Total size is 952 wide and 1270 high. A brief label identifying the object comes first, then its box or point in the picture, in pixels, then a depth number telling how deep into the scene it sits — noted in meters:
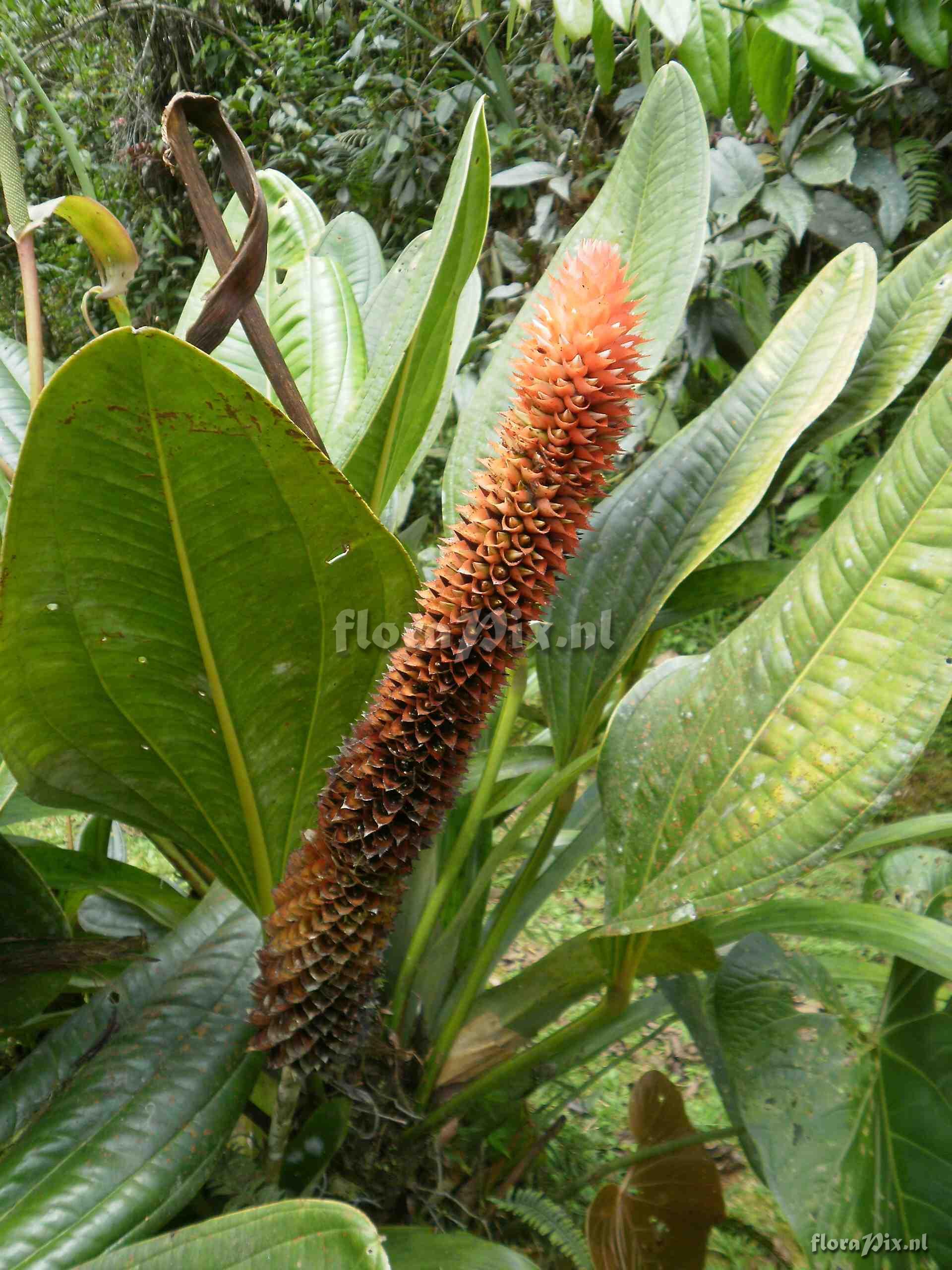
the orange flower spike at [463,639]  0.40
